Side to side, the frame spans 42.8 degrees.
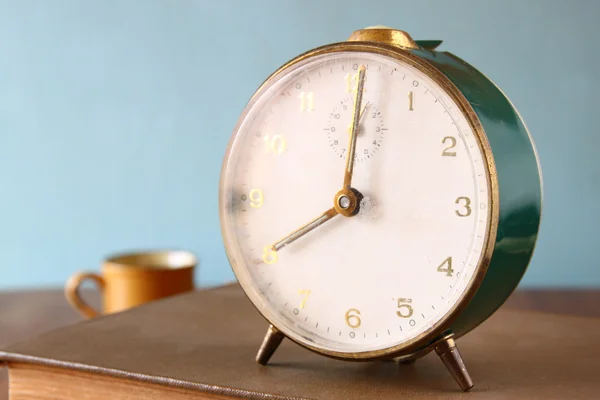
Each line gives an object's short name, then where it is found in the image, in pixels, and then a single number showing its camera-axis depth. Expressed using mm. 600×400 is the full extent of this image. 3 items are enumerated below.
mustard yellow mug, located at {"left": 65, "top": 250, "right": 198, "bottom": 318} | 1258
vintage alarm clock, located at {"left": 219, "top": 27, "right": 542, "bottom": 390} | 641
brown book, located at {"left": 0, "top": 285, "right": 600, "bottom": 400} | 682
